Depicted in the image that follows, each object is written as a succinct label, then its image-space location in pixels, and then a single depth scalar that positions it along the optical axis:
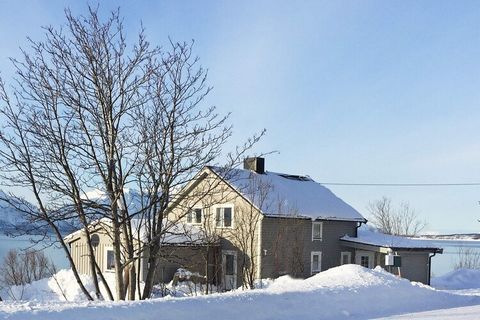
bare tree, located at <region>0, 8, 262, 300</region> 11.20
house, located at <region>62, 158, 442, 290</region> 27.80
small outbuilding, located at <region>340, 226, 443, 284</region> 31.01
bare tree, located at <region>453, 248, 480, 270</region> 48.12
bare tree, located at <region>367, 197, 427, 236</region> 63.03
